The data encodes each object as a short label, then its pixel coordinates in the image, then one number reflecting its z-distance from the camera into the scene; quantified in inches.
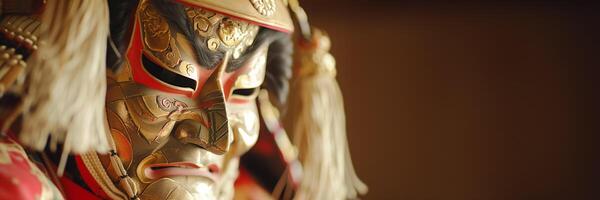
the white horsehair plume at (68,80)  44.6
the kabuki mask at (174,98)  45.0
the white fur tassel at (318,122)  52.8
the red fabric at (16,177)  44.2
